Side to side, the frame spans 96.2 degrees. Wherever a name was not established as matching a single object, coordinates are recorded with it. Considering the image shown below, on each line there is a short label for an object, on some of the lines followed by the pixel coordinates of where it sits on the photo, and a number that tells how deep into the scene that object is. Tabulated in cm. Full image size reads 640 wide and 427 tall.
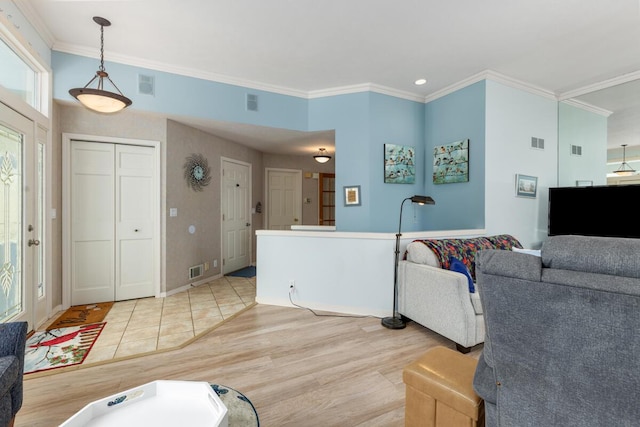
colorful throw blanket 297
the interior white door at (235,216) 531
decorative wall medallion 433
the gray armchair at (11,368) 129
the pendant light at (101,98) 265
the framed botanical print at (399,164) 428
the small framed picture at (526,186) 394
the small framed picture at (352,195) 424
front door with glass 246
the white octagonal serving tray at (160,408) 98
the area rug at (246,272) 525
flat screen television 329
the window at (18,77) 245
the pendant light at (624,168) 378
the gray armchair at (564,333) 81
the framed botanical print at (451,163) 393
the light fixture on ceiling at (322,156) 594
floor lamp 303
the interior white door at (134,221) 377
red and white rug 228
